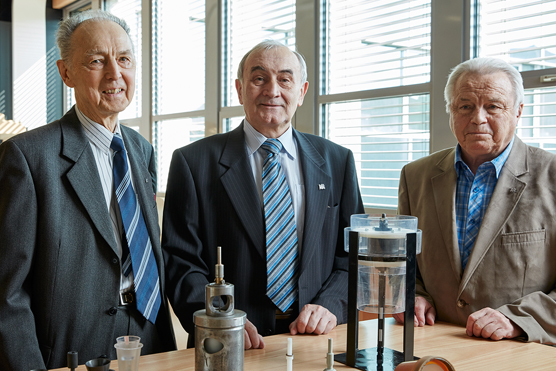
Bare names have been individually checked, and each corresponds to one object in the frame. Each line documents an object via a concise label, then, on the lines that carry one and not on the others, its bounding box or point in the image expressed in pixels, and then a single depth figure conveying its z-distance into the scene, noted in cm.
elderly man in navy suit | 190
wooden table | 146
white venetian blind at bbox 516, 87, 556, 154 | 255
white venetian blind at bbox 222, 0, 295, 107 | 406
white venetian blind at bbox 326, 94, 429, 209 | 318
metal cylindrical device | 118
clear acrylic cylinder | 147
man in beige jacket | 182
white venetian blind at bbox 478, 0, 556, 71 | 256
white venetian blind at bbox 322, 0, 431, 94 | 315
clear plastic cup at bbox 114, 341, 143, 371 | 125
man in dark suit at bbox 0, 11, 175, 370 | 160
